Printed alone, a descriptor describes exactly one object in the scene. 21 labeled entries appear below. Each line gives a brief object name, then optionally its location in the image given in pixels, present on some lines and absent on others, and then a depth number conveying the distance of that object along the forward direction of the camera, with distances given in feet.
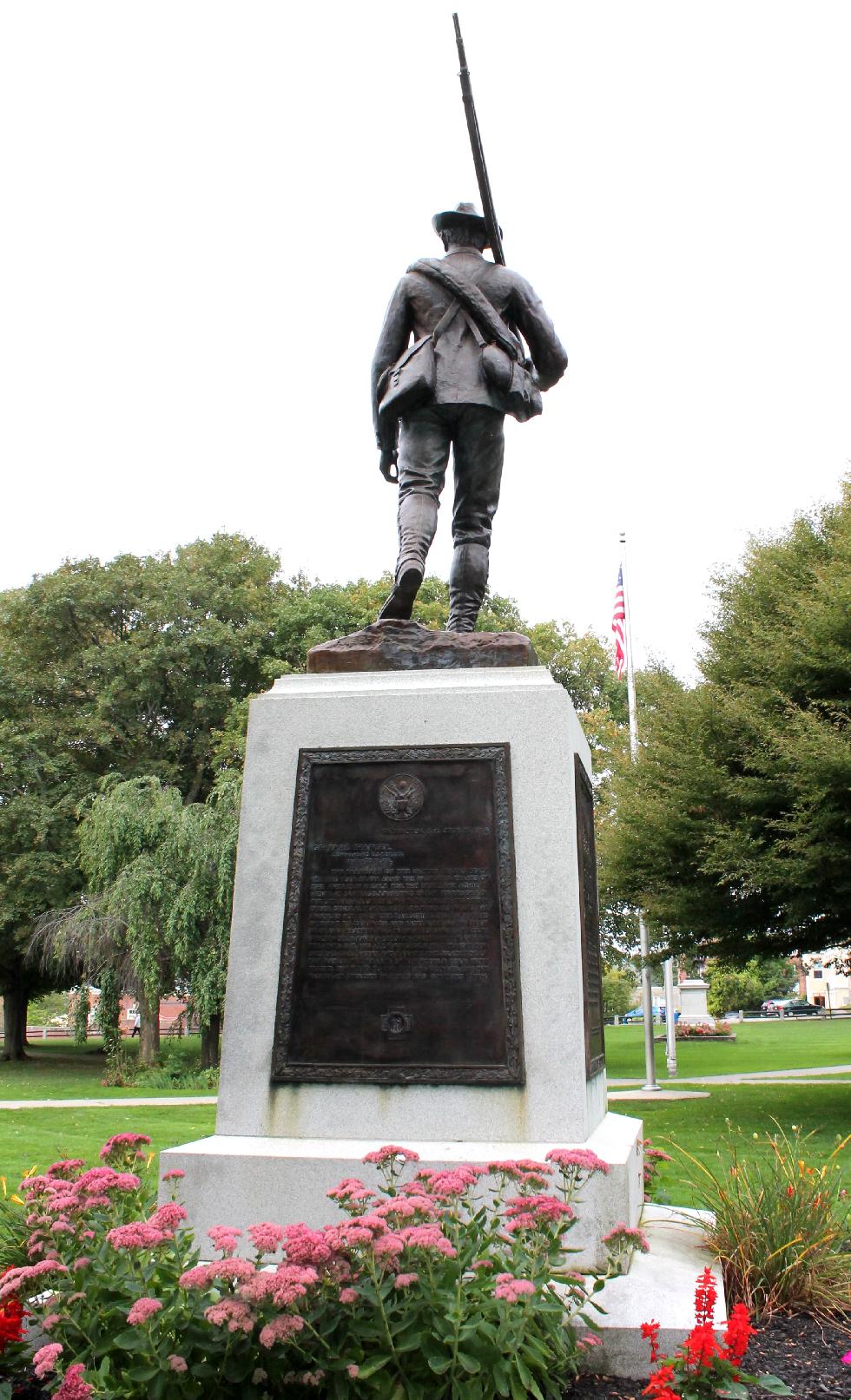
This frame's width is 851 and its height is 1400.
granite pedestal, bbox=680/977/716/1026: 153.99
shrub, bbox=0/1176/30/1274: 14.62
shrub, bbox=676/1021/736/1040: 145.07
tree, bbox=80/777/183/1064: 78.07
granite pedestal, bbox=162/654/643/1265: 15.81
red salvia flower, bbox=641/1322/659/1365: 12.29
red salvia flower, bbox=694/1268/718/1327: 12.16
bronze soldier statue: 20.63
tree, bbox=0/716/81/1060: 101.35
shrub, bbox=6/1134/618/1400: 10.53
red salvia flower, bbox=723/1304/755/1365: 11.75
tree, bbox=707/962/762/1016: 211.20
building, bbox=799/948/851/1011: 286.05
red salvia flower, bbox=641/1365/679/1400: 11.28
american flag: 71.77
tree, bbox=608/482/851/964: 48.80
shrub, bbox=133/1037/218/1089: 79.05
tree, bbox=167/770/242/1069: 77.00
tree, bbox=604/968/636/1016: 191.93
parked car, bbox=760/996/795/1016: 256.93
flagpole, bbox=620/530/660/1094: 70.97
